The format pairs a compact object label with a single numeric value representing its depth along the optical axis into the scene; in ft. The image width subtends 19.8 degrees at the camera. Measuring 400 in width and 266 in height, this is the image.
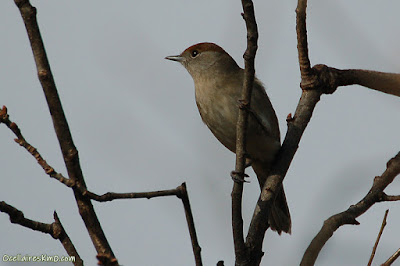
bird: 35.19
